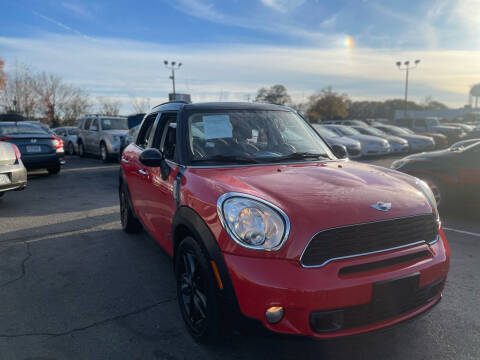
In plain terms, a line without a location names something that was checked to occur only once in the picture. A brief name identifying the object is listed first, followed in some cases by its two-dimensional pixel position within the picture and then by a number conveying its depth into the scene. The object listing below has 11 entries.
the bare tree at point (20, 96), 44.34
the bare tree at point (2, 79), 43.09
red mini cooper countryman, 2.04
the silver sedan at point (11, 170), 6.48
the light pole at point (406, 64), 43.24
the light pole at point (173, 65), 35.94
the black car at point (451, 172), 5.95
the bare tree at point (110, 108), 57.25
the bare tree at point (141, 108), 58.20
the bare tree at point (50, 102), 46.70
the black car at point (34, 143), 9.70
